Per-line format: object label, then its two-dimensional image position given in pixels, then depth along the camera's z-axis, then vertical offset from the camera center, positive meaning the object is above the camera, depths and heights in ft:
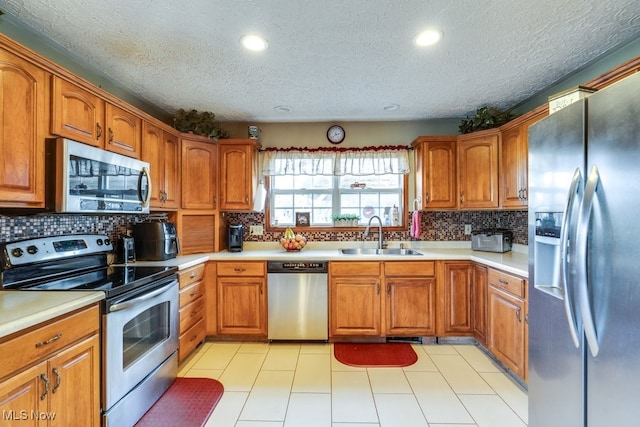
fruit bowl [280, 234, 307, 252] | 10.14 -1.03
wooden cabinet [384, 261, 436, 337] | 8.99 -2.56
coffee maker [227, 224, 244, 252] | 10.24 -0.86
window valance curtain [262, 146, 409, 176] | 11.03 +2.03
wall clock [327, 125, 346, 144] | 11.12 +3.08
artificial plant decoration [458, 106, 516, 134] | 9.22 +3.10
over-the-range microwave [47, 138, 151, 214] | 5.09 +0.69
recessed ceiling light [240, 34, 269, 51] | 5.85 +3.57
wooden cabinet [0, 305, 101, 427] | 3.49 -2.22
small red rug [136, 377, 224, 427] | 5.72 -4.09
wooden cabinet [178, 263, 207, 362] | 7.71 -2.69
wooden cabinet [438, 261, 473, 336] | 8.94 -2.69
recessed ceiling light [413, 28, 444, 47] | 5.70 +3.58
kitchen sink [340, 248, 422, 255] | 10.41 -1.37
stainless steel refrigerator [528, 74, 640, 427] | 3.07 -0.56
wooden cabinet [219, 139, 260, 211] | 10.22 +1.44
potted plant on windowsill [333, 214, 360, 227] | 11.15 -0.27
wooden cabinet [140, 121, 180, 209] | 7.88 +1.51
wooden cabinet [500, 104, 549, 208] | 7.97 +1.54
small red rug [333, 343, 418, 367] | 7.90 -4.07
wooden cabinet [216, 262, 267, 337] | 9.09 -2.66
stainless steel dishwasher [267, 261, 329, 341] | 9.02 -2.75
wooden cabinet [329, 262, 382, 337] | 9.01 -2.69
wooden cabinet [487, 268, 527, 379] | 6.63 -2.64
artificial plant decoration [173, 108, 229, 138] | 9.72 +3.12
